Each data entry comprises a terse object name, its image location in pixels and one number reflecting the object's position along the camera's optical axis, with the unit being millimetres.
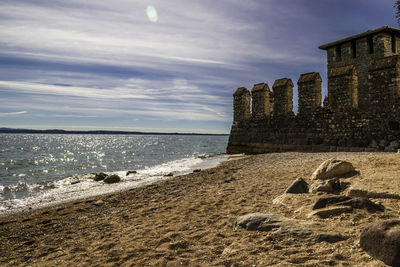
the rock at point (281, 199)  4938
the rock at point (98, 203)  7559
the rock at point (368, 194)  4392
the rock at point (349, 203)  3953
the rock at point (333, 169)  6039
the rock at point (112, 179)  13759
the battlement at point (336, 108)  11798
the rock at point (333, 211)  3922
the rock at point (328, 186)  5219
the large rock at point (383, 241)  2580
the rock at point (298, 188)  5320
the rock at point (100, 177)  15130
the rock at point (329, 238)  3229
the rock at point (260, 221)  3816
